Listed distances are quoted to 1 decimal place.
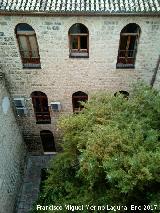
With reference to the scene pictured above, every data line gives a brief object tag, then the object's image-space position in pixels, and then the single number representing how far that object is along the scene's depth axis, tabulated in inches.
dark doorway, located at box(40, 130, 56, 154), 443.8
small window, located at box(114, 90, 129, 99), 383.6
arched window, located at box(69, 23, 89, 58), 320.5
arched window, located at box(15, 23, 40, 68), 324.3
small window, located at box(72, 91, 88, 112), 390.1
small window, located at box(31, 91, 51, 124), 393.3
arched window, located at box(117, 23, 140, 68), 322.5
